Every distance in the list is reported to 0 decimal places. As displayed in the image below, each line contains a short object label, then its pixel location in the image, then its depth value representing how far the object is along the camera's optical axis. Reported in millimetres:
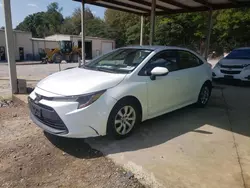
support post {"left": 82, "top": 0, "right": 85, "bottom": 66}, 8606
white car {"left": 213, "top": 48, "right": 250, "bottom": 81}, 8465
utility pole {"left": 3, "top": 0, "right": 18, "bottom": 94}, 5480
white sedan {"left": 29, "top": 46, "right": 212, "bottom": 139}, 3100
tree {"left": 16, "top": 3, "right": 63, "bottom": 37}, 51906
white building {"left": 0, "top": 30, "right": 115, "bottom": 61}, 24219
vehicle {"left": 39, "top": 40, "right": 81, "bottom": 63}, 21406
